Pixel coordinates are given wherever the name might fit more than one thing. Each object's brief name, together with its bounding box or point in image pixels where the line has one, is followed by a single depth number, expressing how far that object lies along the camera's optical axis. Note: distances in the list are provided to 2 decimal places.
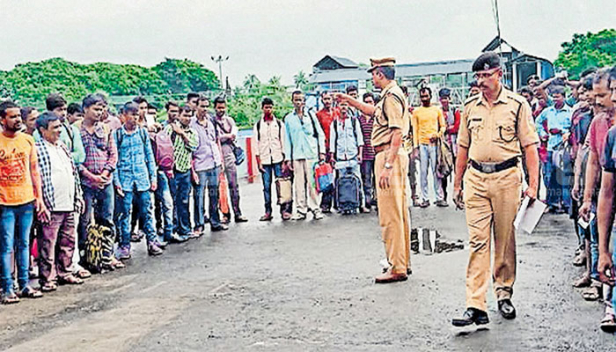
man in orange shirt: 6.68
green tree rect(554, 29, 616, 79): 42.22
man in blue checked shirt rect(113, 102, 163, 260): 8.46
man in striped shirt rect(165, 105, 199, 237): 9.62
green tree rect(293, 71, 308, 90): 36.02
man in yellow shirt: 11.73
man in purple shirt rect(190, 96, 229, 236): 10.13
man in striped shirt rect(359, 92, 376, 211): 11.59
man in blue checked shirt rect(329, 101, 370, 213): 11.39
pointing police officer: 6.73
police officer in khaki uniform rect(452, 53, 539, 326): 5.40
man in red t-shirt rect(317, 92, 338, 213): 11.67
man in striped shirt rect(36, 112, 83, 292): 7.14
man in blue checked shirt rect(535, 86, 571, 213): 10.20
